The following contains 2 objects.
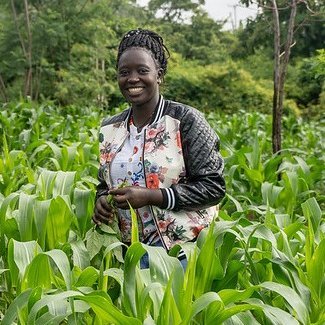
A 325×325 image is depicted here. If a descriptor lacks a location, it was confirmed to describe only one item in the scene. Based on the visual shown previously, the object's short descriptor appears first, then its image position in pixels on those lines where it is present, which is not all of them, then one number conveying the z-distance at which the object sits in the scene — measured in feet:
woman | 6.55
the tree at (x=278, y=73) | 17.13
